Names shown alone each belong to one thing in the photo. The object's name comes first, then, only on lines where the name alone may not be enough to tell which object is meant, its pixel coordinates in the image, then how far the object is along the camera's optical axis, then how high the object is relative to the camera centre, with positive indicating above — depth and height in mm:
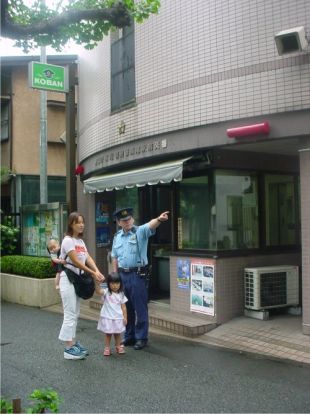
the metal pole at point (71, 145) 12042 +1949
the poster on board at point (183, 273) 8461 -737
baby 9184 -347
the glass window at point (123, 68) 9586 +3012
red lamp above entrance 7063 +1324
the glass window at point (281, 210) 8844 +279
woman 6395 -624
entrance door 10316 -385
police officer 7059 -587
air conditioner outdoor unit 8016 -940
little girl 6672 -1089
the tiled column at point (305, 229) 6875 -39
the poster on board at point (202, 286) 8000 -918
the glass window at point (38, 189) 15836 +1220
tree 4547 +1902
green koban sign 11156 +3296
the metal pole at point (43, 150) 13125 +1969
